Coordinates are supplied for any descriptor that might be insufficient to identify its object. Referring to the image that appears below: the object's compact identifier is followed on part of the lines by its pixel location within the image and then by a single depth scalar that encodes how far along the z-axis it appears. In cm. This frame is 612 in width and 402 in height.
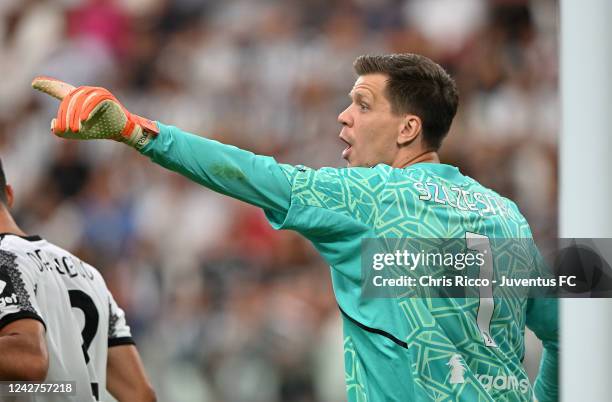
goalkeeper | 1545
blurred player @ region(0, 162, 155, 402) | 1595
